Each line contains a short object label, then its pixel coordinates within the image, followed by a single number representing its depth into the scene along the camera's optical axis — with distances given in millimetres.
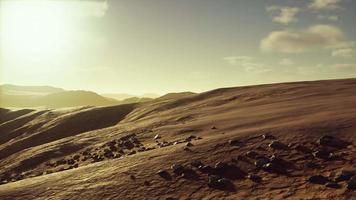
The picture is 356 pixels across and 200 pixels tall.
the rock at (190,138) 22519
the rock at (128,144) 24981
